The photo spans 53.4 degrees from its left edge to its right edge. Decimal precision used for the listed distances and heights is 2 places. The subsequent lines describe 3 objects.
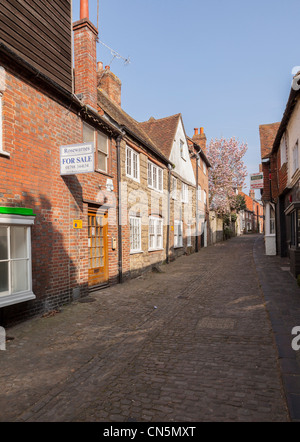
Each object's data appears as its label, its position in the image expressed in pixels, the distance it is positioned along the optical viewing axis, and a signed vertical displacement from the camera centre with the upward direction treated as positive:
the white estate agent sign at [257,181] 18.02 +2.86
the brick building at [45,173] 6.25 +1.47
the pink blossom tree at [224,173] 32.84 +6.33
